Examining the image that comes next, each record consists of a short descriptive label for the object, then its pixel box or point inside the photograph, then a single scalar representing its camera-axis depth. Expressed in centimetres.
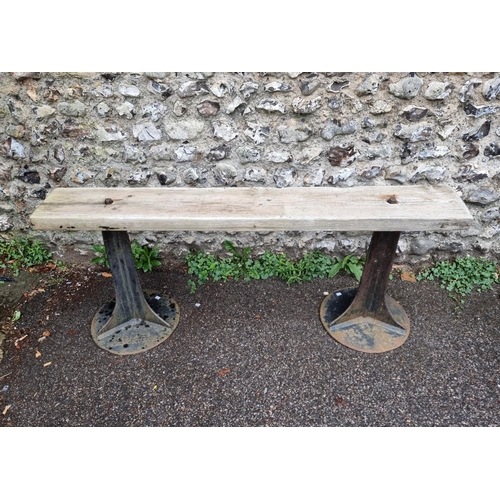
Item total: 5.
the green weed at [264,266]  326
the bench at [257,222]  231
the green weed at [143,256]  327
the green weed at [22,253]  338
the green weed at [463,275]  312
